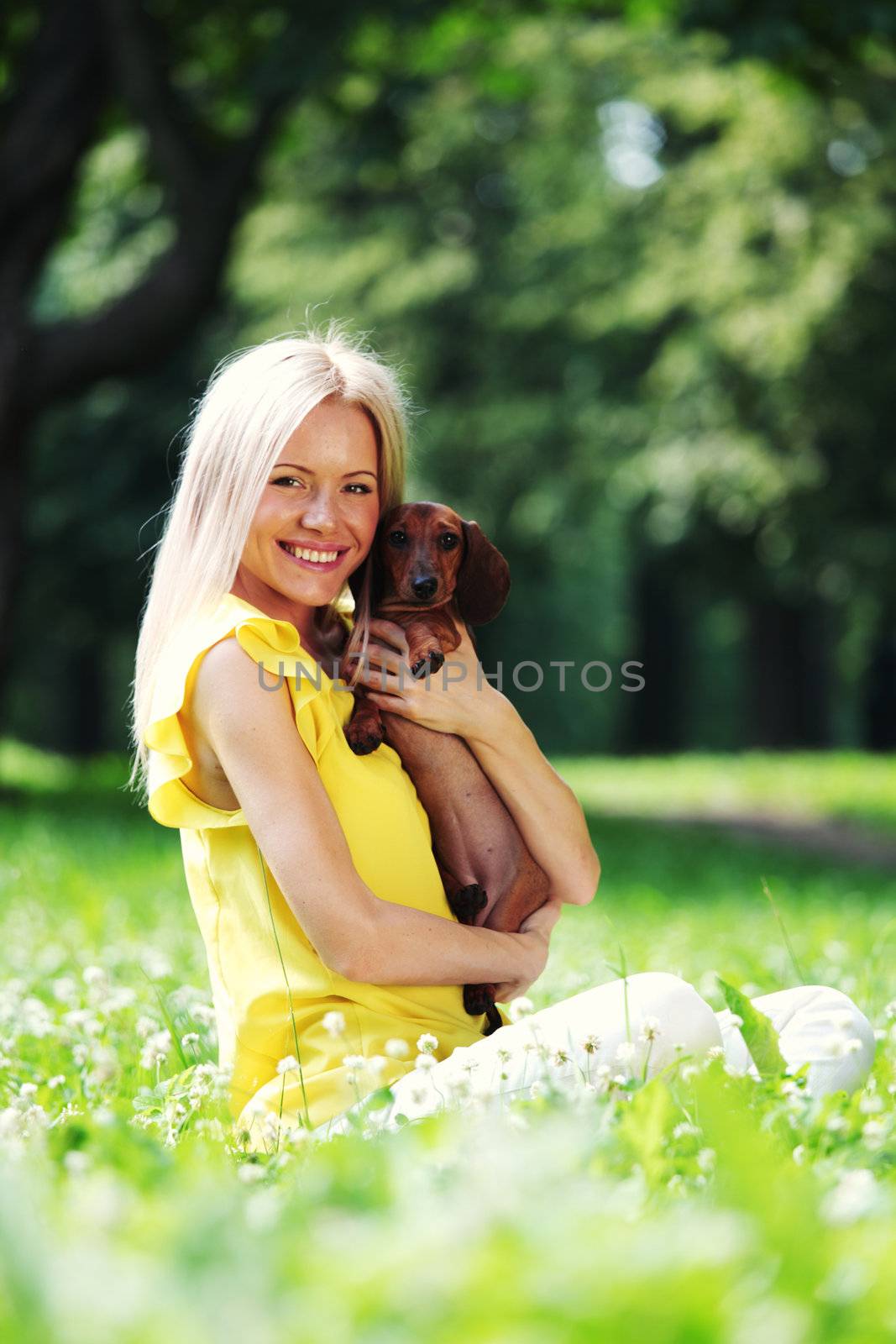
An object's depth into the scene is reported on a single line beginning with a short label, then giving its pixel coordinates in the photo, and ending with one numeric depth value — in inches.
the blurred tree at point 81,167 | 368.2
